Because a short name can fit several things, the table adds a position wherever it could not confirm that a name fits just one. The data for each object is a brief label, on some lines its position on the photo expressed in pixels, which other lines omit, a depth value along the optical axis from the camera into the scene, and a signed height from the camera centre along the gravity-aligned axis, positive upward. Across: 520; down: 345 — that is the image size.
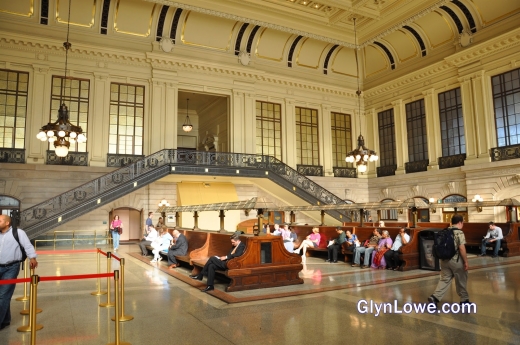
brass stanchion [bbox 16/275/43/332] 3.93 -0.84
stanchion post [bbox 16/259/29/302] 6.75 -1.29
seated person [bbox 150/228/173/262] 11.93 -0.72
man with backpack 5.73 -0.62
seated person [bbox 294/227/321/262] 12.63 -0.75
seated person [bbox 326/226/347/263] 11.39 -0.86
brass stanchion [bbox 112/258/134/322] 5.26 -1.27
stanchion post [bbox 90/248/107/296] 7.21 -1.30
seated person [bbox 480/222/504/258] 11.76 -0.69
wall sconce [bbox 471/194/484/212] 18.07 +0.79
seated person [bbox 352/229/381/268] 10.24 -0.86
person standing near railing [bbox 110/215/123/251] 14.91 -0.35
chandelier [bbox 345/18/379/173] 15.15 +2.32
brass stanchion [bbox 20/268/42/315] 5.87 -1.32
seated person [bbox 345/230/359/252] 11.17 -0.66
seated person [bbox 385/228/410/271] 9.55 -0.88
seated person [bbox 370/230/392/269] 9.85 -0.86
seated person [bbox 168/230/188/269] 10.69 -0.79
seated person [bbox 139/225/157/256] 13.15 -0.70
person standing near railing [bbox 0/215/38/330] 5.17 -0.43
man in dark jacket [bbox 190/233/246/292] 7.34 -0.80
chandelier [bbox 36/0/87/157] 12.02 +2.71
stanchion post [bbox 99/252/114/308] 6.07 -1.28
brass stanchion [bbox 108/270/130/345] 4.37 -1.09
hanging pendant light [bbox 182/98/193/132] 22.26 +5.17
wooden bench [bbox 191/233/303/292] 7.25 -0.90
